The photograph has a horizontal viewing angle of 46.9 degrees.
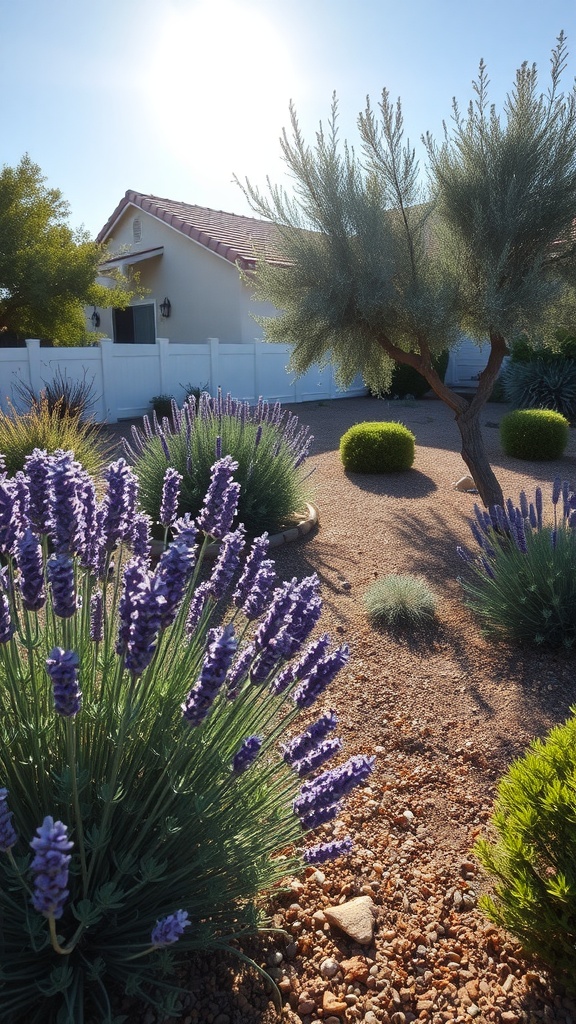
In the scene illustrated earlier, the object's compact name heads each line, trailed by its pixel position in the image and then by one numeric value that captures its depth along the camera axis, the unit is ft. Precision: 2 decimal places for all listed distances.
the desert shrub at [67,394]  38.60
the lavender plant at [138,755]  4.98
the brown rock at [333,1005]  6.60
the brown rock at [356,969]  7.04
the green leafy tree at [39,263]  55.47
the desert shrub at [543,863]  6.33
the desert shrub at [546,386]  51.37
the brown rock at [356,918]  7.48
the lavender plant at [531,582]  14.98
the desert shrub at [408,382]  65.36
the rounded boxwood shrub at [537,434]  38.04
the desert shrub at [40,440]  26.91
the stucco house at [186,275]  62.23
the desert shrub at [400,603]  16.85
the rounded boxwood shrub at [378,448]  34.30
